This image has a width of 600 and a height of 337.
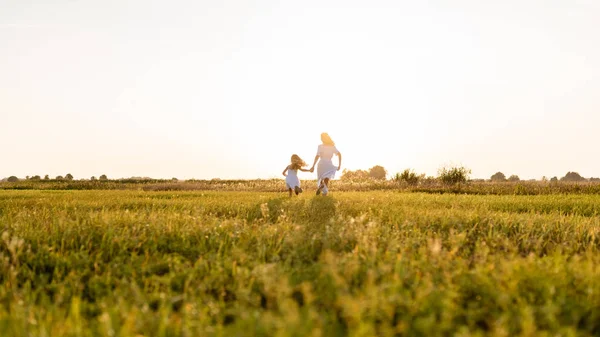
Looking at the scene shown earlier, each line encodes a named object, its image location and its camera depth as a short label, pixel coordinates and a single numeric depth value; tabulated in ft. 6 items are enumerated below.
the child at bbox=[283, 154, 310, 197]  61.93
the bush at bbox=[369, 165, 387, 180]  154.28
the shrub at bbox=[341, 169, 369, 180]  134.41
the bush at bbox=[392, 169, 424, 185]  112.27
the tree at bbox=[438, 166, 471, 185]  108.99
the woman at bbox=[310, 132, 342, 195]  57.41
